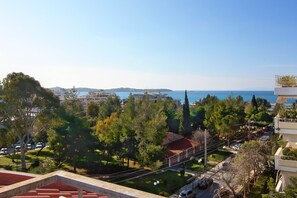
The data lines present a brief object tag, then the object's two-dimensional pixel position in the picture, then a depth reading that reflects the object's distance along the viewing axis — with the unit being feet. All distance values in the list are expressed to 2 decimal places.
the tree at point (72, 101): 116.87
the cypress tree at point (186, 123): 127.75
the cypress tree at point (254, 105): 164.96
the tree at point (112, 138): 77.83
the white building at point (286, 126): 38.55
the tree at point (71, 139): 73.20
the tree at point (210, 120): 126.86
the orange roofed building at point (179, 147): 93.56
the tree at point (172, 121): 130.00
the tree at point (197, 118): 141.79
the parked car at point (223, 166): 85.93
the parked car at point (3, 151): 102.53
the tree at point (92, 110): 154.10
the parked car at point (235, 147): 113.80
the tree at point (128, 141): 78.18
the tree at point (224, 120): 116.47
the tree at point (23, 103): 73.56
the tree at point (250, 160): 59.72
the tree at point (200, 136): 112.27
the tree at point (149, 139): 73.56
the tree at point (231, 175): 56.83
